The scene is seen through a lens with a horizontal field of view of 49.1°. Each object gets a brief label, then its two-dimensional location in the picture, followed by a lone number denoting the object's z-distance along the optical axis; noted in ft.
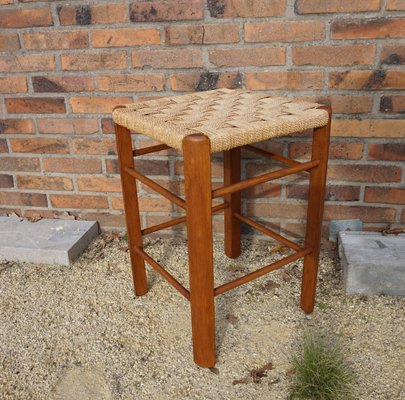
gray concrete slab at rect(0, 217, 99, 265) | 5.58
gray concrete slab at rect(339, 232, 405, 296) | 4.70
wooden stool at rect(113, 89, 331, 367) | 3.18
